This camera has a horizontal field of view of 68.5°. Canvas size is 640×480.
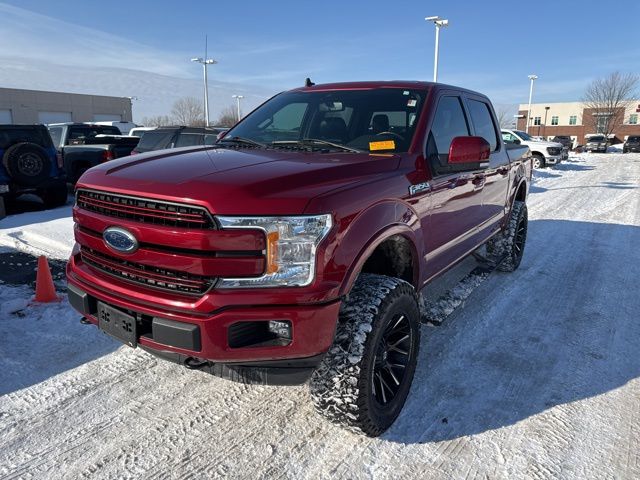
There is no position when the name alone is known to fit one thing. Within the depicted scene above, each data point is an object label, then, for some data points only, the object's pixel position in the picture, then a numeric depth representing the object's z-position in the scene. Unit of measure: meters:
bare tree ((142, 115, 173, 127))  80.92
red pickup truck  2.11
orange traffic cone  4.14
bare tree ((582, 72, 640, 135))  61.17
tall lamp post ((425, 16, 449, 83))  21.34
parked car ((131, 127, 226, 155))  10.20
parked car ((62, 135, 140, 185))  11.03
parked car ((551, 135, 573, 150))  38.29
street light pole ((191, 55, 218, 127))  39.97
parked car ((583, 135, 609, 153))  40.78
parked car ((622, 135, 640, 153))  40.09
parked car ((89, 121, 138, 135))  23.59
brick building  66.56
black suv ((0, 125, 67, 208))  8.57
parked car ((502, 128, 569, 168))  21.03
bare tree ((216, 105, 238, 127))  98.10
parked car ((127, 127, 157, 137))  16.02
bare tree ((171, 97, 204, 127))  82.58
